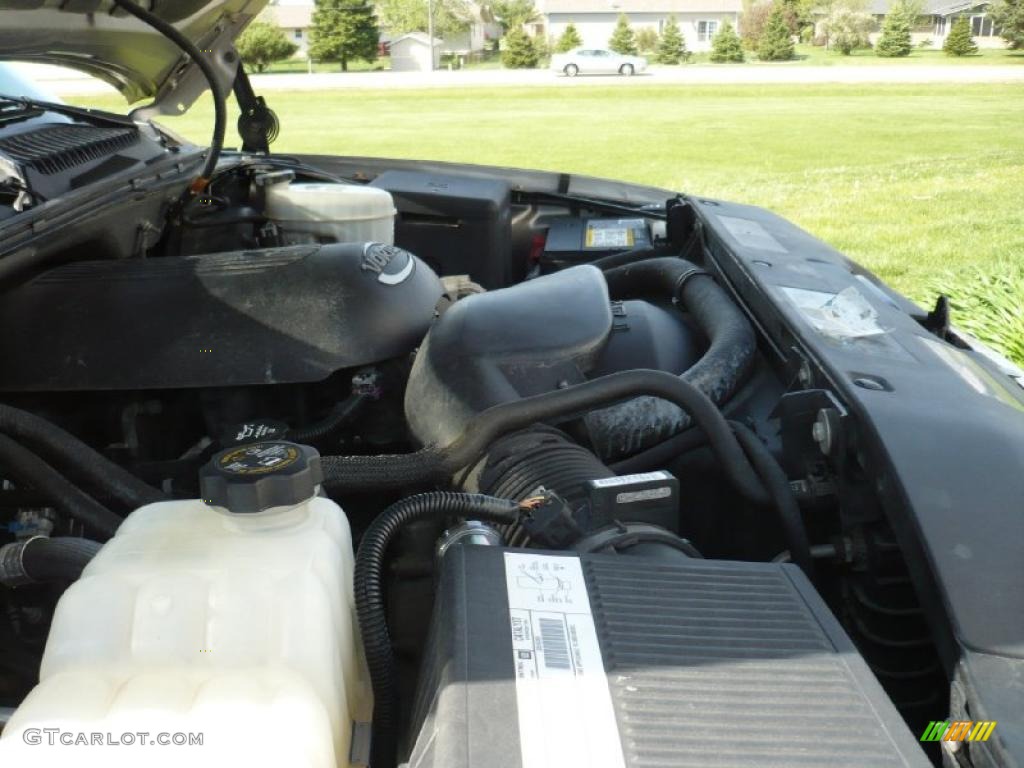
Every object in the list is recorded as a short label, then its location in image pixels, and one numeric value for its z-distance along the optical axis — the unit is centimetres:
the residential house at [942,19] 4344
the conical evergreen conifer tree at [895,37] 3450
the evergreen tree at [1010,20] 2991
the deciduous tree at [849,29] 3856
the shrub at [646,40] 4241
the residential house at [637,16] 4431
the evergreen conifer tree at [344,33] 2931
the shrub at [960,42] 3180
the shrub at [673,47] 3688
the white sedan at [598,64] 2806
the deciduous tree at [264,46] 2498
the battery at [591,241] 279
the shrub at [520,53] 3466
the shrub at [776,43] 3506
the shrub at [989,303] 421
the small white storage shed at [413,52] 3716
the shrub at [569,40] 3775
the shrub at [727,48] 3519
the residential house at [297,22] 3712
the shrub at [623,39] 3700
